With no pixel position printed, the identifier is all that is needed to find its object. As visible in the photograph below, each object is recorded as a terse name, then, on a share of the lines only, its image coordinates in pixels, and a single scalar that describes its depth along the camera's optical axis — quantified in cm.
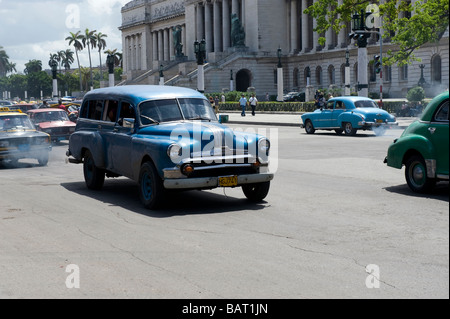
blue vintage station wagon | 1079
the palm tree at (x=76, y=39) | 14988
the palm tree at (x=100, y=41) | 15565
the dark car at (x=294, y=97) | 7518
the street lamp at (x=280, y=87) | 6766
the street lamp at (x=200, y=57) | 4931
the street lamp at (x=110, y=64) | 6431
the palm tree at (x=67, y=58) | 18428
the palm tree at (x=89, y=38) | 15162
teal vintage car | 2900
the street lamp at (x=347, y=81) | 5245
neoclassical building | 7562
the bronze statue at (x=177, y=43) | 10944
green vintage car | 1170
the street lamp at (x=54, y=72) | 6775
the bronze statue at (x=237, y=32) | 9494
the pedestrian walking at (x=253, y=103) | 5378
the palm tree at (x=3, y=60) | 18910
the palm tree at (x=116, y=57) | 16638
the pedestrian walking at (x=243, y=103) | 5259
